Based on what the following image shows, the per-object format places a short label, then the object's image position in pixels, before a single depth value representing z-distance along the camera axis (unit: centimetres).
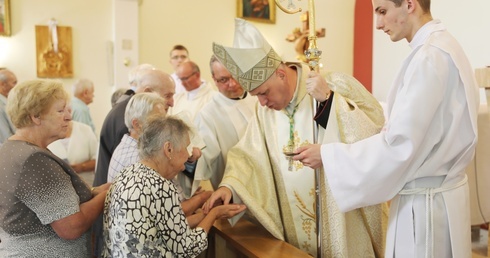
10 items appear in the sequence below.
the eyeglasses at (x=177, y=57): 680
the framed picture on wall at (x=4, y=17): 675
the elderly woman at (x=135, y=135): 258
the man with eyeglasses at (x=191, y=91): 512
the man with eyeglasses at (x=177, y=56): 679
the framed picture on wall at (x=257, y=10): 867
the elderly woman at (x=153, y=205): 197
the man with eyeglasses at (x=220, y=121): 300
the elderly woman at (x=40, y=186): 198
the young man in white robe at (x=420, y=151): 179
